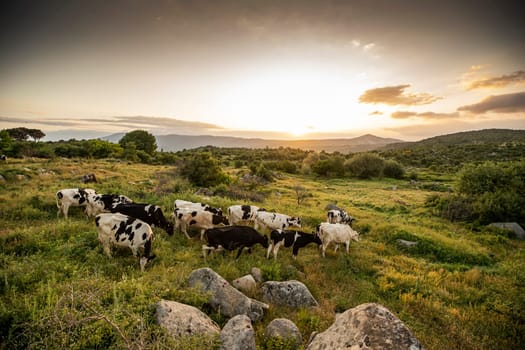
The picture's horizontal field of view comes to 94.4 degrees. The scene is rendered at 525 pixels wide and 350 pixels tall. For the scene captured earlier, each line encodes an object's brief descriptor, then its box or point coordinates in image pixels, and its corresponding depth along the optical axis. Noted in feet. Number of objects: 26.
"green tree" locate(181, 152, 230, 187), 78.95
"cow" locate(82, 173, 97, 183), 66.03
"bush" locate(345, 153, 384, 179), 165.17
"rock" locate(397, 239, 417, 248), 44.91
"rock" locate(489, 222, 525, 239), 53.67
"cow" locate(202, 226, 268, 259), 30.91
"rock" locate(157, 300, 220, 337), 14.34
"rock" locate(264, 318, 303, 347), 16.90
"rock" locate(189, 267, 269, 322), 19.54
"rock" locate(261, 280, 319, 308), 23.17
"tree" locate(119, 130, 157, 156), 204.59
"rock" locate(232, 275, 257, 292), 24.13
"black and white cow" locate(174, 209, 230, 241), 36.94
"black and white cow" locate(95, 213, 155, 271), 27.07
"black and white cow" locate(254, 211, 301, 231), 42.01
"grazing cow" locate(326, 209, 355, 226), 50.75
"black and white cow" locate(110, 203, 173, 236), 37.65
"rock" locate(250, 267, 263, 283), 27.02
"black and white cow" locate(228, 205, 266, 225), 43.80
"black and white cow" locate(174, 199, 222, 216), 40.30
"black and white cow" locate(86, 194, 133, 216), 39.52
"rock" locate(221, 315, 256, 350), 14.16
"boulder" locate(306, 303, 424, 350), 10.81
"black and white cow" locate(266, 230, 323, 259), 33.65
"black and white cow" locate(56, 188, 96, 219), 38.21
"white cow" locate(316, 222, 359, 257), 36.83
